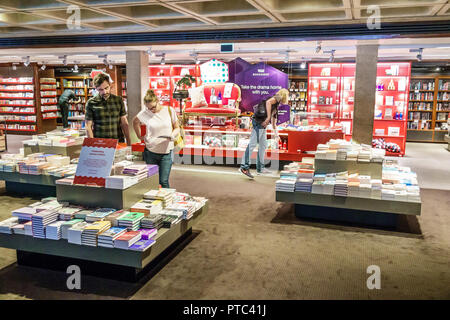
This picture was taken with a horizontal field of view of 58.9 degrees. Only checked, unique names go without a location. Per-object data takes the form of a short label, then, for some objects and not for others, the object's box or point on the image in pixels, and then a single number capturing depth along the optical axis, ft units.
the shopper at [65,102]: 46.19
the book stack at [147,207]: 12.01
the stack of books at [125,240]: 10.48
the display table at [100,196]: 11.87
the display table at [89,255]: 10.69
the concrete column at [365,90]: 24.12
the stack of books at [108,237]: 10.64
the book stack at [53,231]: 11.04
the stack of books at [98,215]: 11.26
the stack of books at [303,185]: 16.38
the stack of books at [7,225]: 11.64
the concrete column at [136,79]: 31.58
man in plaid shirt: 15.70
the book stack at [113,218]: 11.27
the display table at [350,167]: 16.63
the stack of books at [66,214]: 11.57
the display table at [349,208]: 15.30
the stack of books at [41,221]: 11.15
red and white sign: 11.57
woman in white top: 15.61
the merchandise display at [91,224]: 10.73
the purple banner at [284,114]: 31.09
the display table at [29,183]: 18.93
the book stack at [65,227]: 11.04
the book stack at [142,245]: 10.42
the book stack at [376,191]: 15.44
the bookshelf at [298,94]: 49.62
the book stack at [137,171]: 12.41
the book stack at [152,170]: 13.24
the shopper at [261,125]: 24.66
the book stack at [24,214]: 11.76
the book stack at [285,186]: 16.55
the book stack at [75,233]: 10.81
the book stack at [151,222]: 11.52
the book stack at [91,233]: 10.73
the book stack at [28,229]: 11.40
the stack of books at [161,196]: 12.99
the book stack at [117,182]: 11.59
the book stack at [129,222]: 11.17
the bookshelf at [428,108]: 46.98
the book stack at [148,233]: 11.11
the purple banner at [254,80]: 30.68
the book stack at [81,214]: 11.59
